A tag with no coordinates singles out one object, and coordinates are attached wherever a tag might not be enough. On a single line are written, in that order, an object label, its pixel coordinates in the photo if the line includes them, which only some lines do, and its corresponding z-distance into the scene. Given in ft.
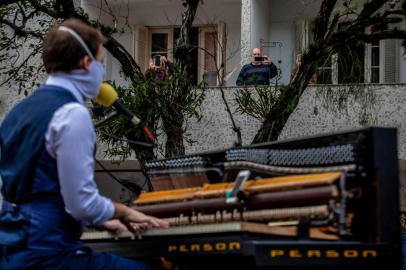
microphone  14.26
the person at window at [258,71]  43.39
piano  12.44
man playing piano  12.01
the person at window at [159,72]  36.96
